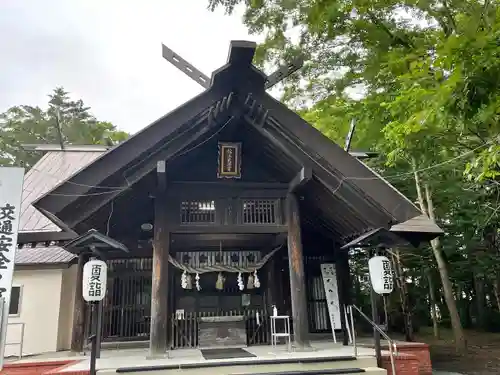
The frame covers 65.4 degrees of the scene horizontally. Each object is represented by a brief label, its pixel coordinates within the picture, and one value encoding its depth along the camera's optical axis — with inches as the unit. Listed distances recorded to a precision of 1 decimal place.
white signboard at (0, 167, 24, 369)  202.2
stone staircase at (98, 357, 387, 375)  221.8
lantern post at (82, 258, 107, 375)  241.4
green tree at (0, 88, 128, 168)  970.7
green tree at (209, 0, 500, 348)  179.9
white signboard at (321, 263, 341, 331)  370.1
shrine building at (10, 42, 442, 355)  263.9
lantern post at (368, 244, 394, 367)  262.1
